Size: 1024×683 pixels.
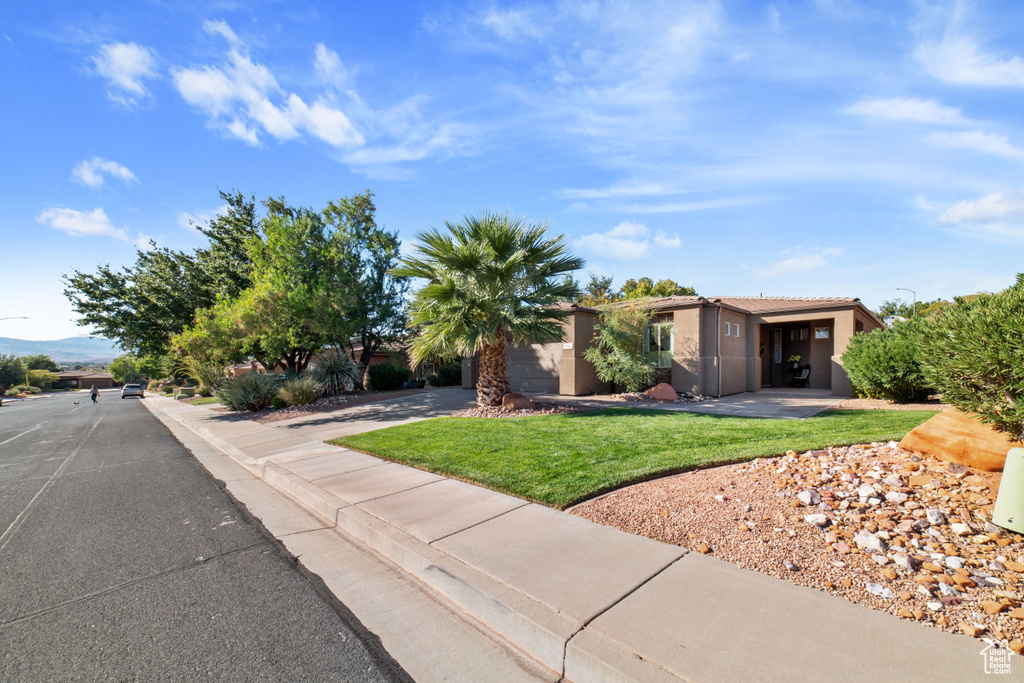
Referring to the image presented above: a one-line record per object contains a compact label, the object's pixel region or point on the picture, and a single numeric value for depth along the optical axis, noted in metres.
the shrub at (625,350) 15.53
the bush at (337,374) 19.17
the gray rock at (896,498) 4.08
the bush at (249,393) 17.61
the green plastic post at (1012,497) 3.38
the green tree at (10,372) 57.56
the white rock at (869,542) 3.49
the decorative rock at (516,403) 12.08
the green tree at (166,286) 23.02
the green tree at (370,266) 20.16
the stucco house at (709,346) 16.06
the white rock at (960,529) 3.54
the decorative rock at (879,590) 3.03
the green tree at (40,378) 66.78
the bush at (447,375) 23.44
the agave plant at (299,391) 16.67
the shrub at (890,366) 11.32
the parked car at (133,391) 44.46
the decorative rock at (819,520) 3.91
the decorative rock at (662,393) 15.18
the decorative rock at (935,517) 3.71
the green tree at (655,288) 36.88
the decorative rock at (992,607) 2.77
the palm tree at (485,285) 11.48
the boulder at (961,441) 4.30
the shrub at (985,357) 3.91
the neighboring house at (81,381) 85.97
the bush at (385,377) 21.97
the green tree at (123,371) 82.25
